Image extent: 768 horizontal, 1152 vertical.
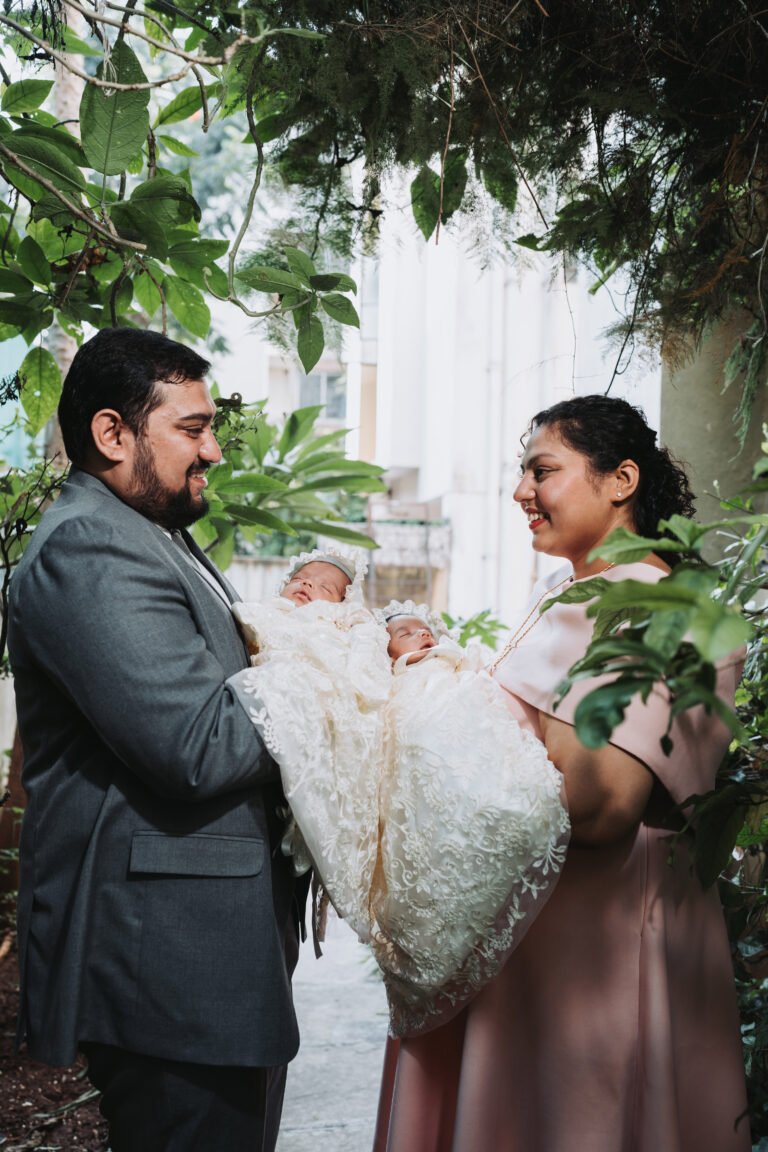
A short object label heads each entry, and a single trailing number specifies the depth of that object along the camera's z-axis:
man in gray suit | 1.41
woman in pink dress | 1.48
